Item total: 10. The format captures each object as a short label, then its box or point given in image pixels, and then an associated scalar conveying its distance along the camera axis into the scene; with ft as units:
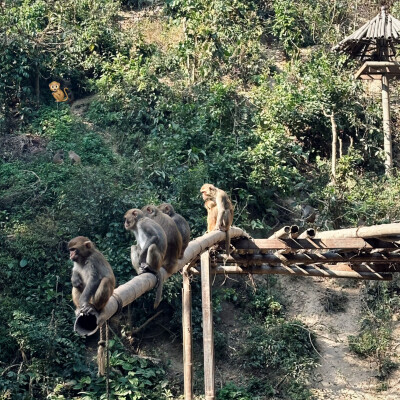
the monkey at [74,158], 55.96
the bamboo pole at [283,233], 31.94
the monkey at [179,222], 31.40
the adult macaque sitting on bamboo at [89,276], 21.07
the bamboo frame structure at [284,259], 30.48
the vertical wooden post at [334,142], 57.88
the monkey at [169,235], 27.63
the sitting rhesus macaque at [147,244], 25.44
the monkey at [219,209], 33.99
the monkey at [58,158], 56.49
